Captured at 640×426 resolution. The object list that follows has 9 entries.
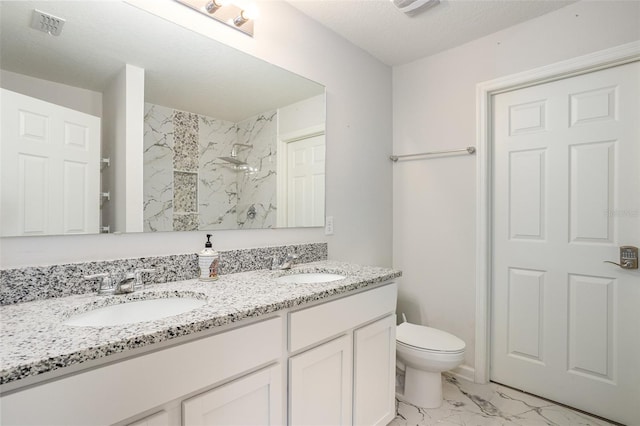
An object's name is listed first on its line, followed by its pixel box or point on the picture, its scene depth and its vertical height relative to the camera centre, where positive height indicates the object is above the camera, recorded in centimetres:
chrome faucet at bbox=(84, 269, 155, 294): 111 -26
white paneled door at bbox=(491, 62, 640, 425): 172 -16
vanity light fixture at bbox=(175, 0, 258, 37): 144 +95
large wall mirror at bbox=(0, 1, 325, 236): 104 +35
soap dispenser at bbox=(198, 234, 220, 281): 136 -23
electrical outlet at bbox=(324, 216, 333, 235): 204 -8
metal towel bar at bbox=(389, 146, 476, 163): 217 +44
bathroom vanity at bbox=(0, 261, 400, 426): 67 -40
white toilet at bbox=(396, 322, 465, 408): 176 -83
